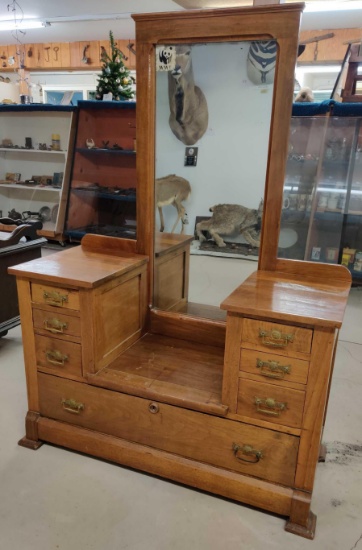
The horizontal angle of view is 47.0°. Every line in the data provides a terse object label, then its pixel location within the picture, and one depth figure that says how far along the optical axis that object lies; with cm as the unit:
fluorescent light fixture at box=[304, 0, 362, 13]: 403
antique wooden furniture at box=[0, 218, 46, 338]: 267
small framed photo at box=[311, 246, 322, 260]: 437
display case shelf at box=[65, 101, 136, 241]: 489
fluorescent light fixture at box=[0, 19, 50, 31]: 584
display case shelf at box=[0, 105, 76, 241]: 521
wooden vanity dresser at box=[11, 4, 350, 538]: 141
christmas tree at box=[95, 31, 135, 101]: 468
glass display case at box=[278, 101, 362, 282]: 402
